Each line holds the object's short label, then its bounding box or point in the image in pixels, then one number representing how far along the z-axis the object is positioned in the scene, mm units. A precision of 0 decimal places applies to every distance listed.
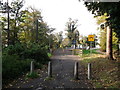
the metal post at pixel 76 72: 7134
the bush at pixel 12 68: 6781
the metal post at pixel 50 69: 7416
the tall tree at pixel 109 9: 6137
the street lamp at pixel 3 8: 26094
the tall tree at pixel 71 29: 67188
